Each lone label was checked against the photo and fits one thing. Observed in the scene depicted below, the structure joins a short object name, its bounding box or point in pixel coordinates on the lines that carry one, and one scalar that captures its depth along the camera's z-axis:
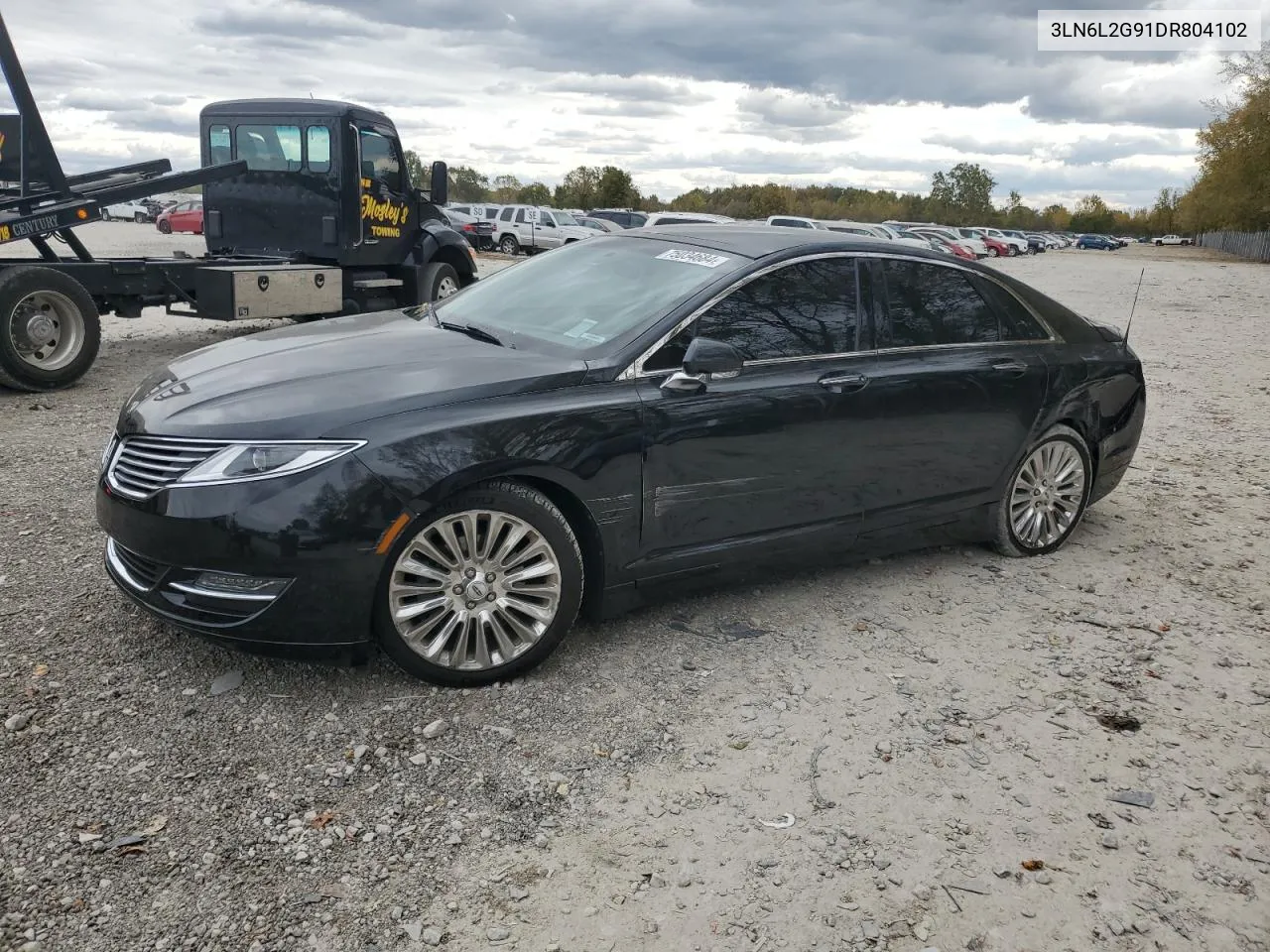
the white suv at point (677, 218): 26.25
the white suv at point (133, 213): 59.00
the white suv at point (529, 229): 34.94
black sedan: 3.44
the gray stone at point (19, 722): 3.36
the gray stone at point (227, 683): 3.65
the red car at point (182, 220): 39.47
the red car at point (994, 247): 53.62
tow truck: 8.93
